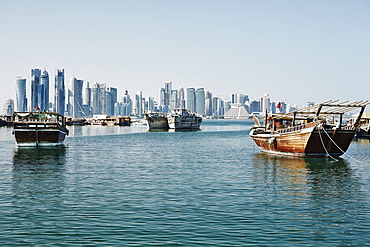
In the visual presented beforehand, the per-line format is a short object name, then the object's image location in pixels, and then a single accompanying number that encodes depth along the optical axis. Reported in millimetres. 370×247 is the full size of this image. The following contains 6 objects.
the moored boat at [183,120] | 125688
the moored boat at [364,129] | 77375
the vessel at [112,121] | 173750
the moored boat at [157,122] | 134750
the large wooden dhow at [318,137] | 36844
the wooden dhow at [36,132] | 48781
